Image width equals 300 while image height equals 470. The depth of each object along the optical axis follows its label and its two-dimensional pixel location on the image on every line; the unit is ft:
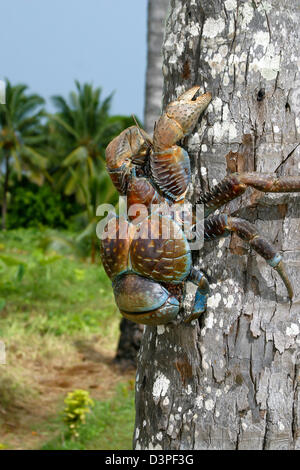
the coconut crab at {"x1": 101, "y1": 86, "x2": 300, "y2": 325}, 5.76
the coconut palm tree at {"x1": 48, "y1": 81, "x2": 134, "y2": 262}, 81.25
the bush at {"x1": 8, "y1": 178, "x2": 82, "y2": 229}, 84.48
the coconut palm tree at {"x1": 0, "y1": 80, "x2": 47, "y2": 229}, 83.51
